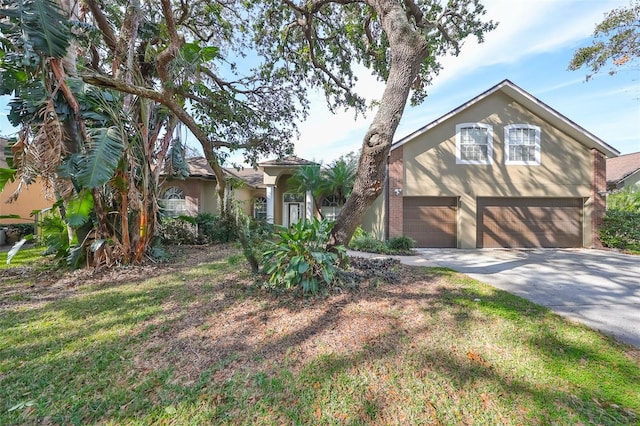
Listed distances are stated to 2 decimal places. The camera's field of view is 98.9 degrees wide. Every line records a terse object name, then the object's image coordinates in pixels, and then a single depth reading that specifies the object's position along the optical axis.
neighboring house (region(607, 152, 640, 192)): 16.47
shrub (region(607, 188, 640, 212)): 12.35
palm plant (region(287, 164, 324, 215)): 14.78
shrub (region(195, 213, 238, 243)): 12.30
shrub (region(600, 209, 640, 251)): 11.70
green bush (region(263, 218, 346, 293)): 4.71
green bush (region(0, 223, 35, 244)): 12.74
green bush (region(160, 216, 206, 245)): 11.62
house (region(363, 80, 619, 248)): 12.28
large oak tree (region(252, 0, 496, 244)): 5.09
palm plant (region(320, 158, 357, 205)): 14.45
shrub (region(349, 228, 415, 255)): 10.60
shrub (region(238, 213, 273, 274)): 5.07
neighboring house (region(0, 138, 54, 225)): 14.00
